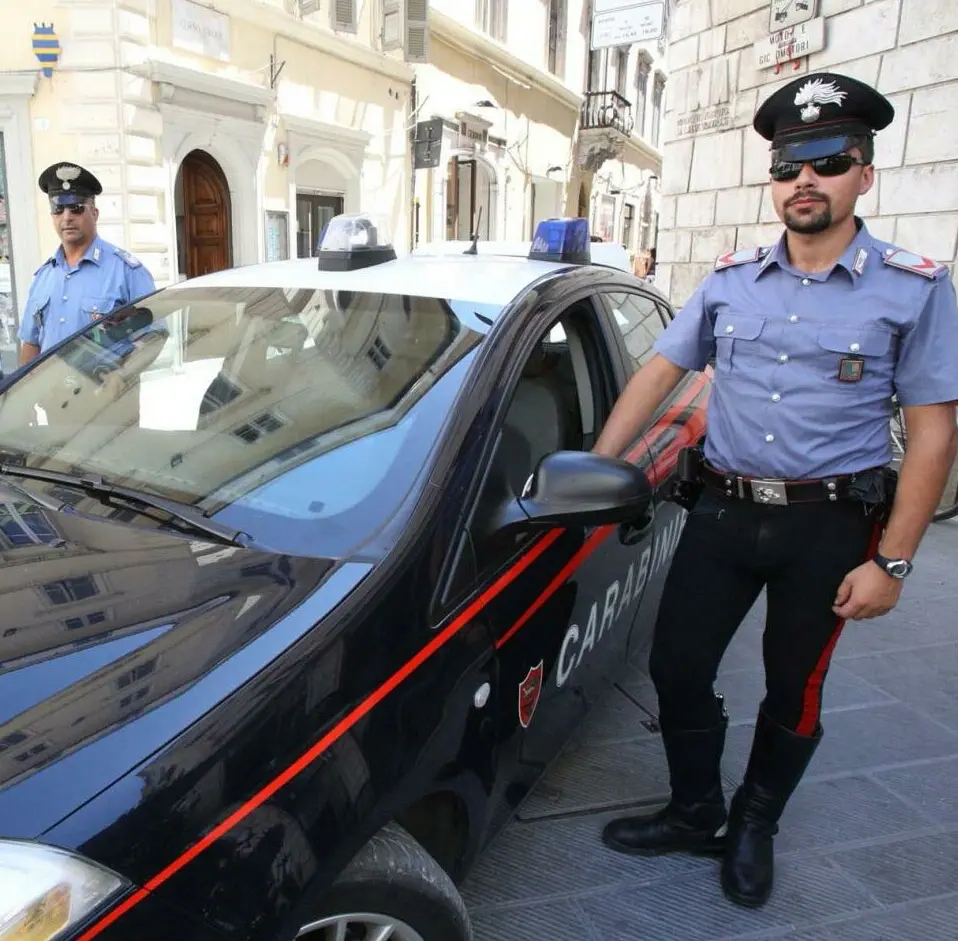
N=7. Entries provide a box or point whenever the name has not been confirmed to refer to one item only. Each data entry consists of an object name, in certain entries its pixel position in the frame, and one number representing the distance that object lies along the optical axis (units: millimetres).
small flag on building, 8453
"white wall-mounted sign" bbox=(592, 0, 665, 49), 9406
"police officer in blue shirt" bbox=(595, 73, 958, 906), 1826
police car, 1082
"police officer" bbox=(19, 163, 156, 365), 3787
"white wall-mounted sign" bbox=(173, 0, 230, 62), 9281
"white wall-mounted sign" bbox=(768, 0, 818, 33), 6277
